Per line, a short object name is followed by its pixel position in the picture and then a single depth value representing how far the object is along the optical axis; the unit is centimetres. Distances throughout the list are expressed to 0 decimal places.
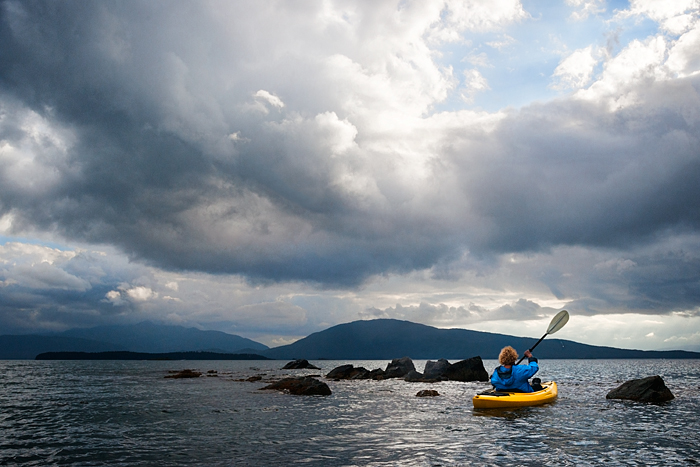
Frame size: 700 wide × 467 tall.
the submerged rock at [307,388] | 3609
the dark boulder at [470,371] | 5656
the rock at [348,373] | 6775
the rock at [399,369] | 6538
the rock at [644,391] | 2989
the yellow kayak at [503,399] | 2383
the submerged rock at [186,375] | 6866
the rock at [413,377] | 5862
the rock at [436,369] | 5850
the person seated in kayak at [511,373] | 2337
